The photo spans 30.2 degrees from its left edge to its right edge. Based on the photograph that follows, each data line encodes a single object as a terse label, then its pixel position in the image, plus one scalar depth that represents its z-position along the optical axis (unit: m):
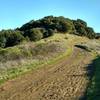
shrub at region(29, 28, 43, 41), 37.32
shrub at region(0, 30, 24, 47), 36.19
